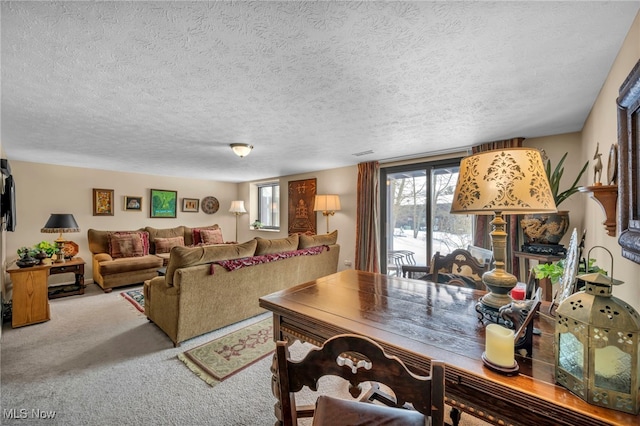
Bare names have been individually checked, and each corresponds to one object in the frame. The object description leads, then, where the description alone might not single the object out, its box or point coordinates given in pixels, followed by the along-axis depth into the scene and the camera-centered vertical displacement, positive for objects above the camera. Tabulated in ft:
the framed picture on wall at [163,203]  18.24 +0.69
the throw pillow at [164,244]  16.87 -2.15
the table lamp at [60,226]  12.46 -0.70
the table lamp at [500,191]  3.22 +0.29
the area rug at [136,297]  11.30 -4.22
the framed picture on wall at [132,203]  17.02 +0.62
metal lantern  2.04 -1.14
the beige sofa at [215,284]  7.79 -2.53
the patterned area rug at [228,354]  6.65 -4.18
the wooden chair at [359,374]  2.09 -1.47
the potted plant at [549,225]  7.57 -0.36
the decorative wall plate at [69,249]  13.73 -2.12
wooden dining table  2.30 -1.63
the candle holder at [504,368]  2.53 -1.58
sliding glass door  12.22 -0.19
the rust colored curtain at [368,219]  13.97 -0.35
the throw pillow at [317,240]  11.69 -1.36
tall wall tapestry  17.36 +0.47
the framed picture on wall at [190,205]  19.97 +0.60
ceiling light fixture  10.48 +2.68
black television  8.99 +0.28
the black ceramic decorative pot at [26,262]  9.42 -1.89
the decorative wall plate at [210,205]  21.09 +0.63
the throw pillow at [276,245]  9.70 -1.33
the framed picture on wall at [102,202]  15.79 +0.64
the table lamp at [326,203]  15.02 +0.57
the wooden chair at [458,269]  6.30 -1.48
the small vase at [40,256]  10.18 -1.81
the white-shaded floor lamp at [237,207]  20.76 +0.44
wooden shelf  4.04 +0.23
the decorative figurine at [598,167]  5.62 +1.04
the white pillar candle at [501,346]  2.59 -1.39
